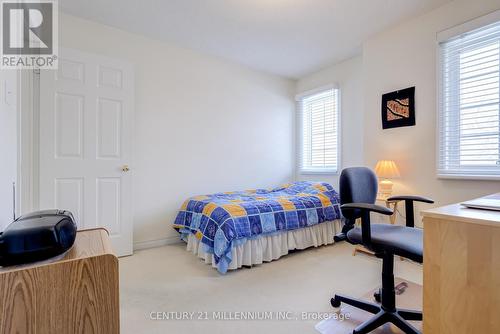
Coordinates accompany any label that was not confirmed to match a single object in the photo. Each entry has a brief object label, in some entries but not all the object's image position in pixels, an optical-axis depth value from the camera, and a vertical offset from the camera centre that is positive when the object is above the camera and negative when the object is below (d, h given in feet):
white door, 7.70 +0.77
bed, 7.50 -1.97
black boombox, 2.19 -0.70
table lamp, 8.50 -0.25
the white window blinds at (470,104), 6.75 +1.79
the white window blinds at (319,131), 12.24 +1.78
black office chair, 4.33 -1.35
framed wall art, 8.44 +2.02
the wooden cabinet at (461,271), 2.78 -1.24
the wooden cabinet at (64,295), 2.09 -1.17
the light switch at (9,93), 4.08 +1.18
